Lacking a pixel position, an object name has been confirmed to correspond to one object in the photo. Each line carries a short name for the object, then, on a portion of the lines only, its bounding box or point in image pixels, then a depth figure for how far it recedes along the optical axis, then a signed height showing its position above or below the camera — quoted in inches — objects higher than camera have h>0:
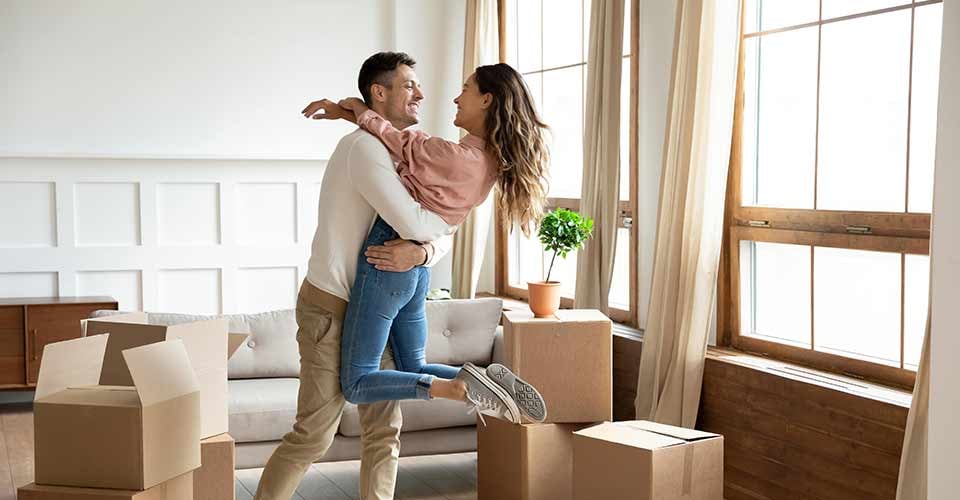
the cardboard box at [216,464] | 127.3 -32.6
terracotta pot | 159.9 -15.0
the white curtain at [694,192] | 162.2 +1.5
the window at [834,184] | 138.3 +2.7
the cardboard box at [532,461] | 154.6 -38.9
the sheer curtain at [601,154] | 192.9 +8.7
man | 112.7 -6.8
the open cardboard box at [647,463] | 128.2 -32.8
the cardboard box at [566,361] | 153.6 -23.7
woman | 114.2 +1.0
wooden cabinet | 225.1 -29.3
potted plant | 169.3 -5.0
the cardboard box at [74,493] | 97.4 -27.8
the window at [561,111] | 205.3 +19.3
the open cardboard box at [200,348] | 116.6 -17.7
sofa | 167.2 -31.9
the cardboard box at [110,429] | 98.2 -22.0
